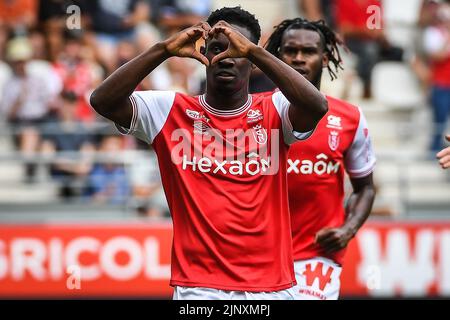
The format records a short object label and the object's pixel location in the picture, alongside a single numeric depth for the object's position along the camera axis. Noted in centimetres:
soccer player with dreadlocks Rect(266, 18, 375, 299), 1330
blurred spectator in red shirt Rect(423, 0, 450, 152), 2803
